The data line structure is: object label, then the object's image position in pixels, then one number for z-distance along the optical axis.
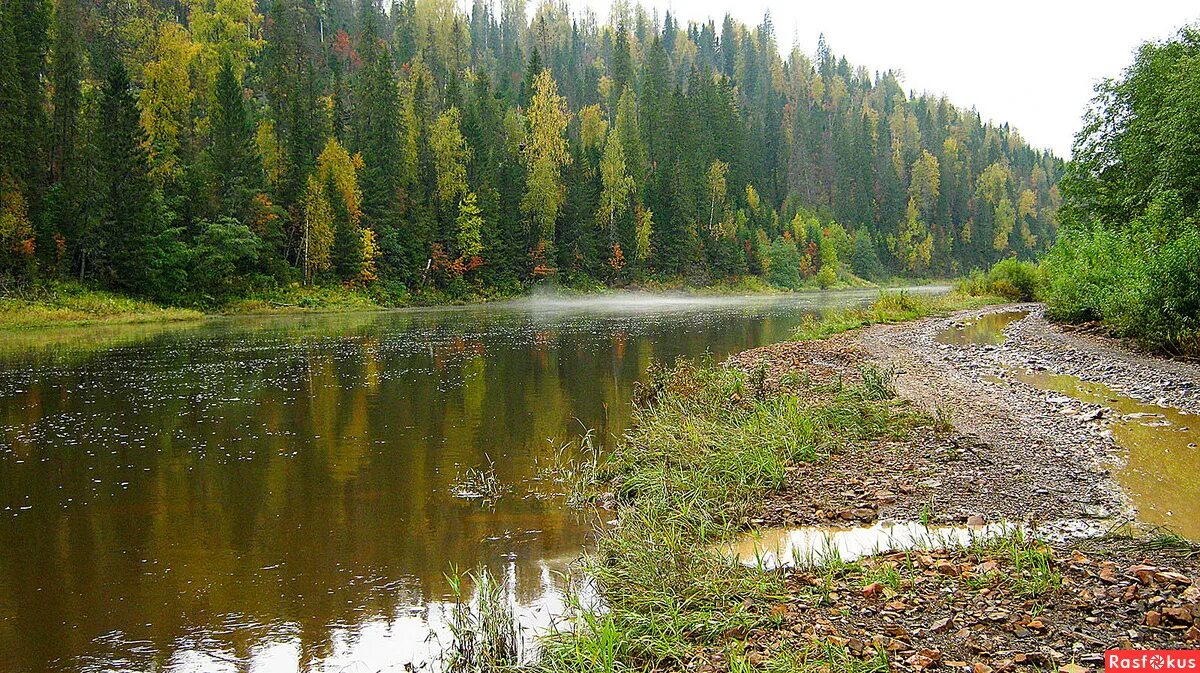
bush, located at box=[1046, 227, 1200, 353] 14.84
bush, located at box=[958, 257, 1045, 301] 42.25
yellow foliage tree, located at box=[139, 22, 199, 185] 42.56
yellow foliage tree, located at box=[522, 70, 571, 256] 65.06
